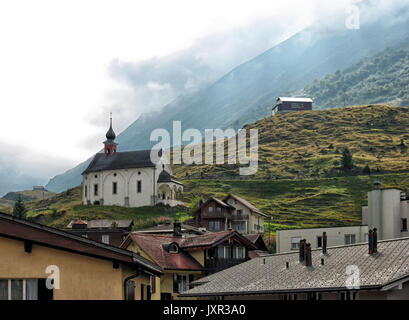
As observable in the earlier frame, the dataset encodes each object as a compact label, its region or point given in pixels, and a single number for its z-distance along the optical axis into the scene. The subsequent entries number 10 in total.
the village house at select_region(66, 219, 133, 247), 96.31
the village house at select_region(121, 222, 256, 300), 57.91
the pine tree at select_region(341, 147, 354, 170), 165.88
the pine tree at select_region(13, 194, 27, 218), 127.77
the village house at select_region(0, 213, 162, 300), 20.09
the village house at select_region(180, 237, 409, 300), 32.25
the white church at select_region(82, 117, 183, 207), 137.25
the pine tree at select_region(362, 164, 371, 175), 160.68
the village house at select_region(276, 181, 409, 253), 69.44
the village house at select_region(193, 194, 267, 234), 112.00
